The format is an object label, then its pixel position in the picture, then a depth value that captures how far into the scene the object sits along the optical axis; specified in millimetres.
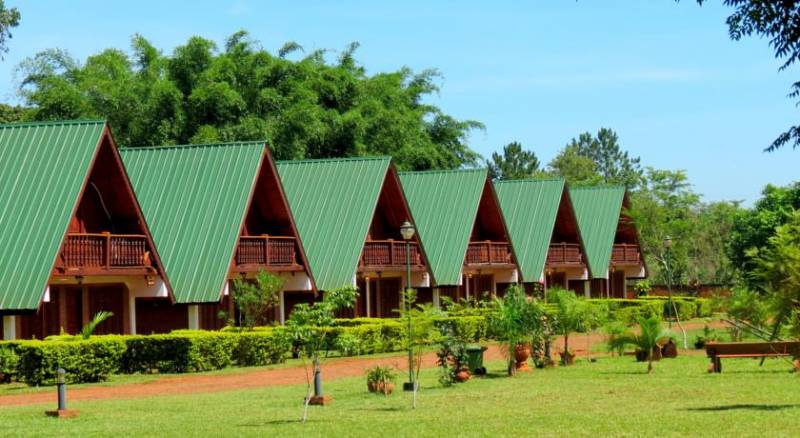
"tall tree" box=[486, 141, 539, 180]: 115812
